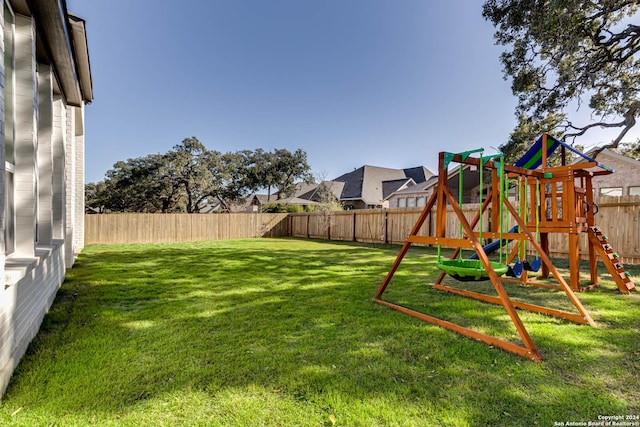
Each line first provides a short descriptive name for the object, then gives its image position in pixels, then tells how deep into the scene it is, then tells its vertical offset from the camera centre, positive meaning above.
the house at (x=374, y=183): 24.88 +2.90
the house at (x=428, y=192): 18.42 +1.72
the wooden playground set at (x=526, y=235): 3.11 -0.25
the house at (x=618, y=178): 13.24 +1.76
